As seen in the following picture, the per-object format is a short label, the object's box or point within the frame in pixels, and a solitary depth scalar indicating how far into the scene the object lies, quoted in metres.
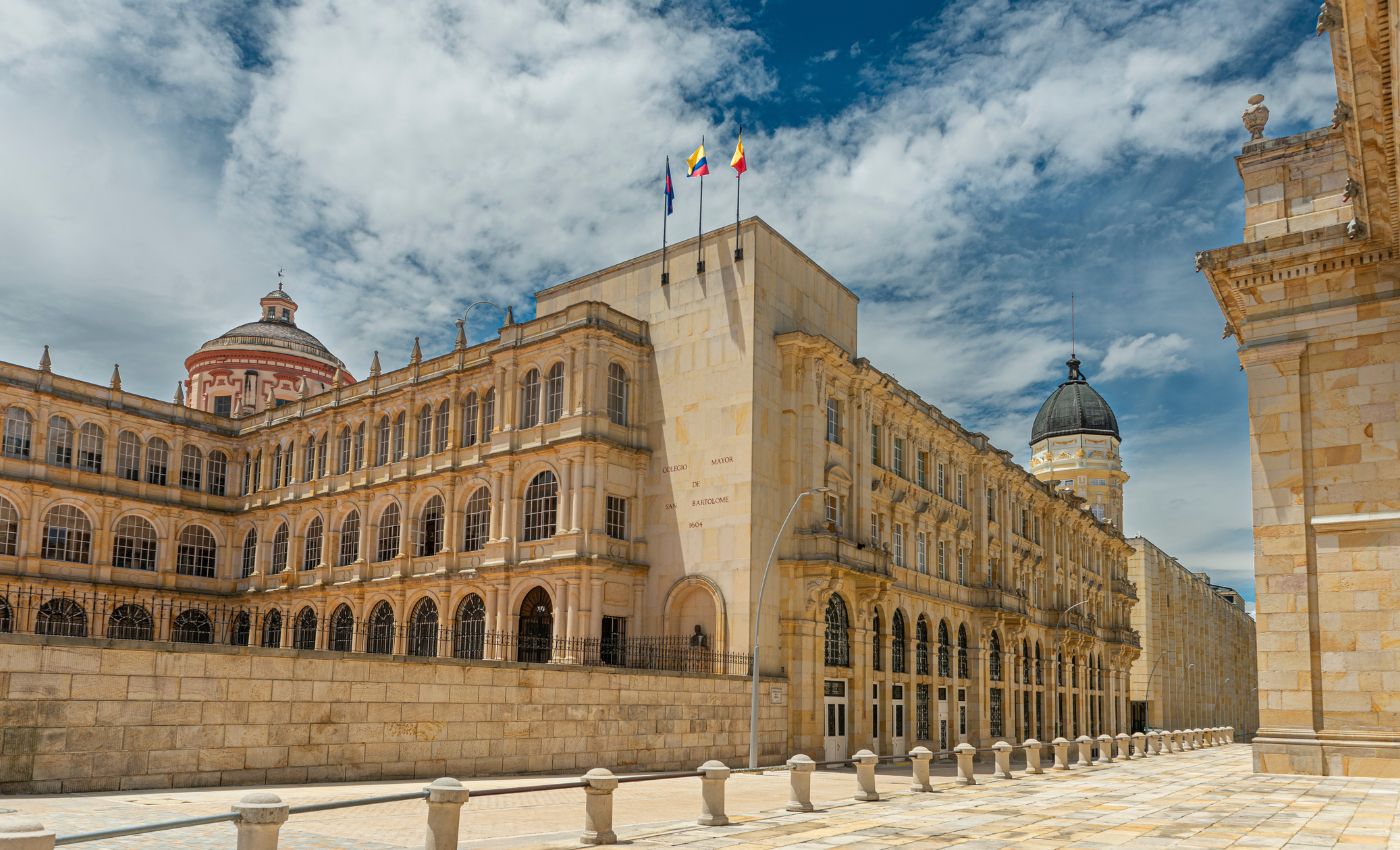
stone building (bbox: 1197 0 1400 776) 23.58
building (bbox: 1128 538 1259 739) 95.00
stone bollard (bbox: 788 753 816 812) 19.17
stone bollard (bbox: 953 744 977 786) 25.03
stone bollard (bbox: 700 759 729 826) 16.92
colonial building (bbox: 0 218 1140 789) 38.72
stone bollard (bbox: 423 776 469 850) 12.62
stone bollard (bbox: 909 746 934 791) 22.66
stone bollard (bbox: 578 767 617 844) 14.87
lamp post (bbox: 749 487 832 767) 30.97
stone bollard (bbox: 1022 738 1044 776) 29.03
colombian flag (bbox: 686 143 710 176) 40.31
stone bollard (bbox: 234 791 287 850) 10.41
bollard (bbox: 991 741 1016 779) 26.75
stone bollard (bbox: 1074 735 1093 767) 33.22
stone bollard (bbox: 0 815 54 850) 7.80
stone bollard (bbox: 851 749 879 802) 20.98
